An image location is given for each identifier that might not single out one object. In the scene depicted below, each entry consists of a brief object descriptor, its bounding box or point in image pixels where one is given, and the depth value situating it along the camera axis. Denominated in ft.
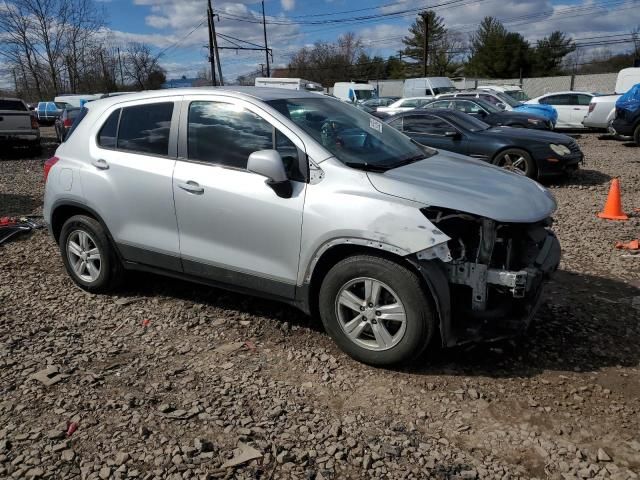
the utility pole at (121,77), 178.75
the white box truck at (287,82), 79.92
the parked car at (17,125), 48.88
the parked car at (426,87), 92.27
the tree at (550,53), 189.88
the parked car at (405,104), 68.70
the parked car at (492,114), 47.16
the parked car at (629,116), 49.21
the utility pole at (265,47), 147.74
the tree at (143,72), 178.19
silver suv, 10.49
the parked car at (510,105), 62.05
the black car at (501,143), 30.96
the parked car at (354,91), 101.22
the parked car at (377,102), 88.38
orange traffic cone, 23.81
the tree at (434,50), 218.38
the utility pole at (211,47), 109.50
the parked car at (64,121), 59.47
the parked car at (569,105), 64.39
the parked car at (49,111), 108.99
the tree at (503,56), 186.80
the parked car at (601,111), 56.80
